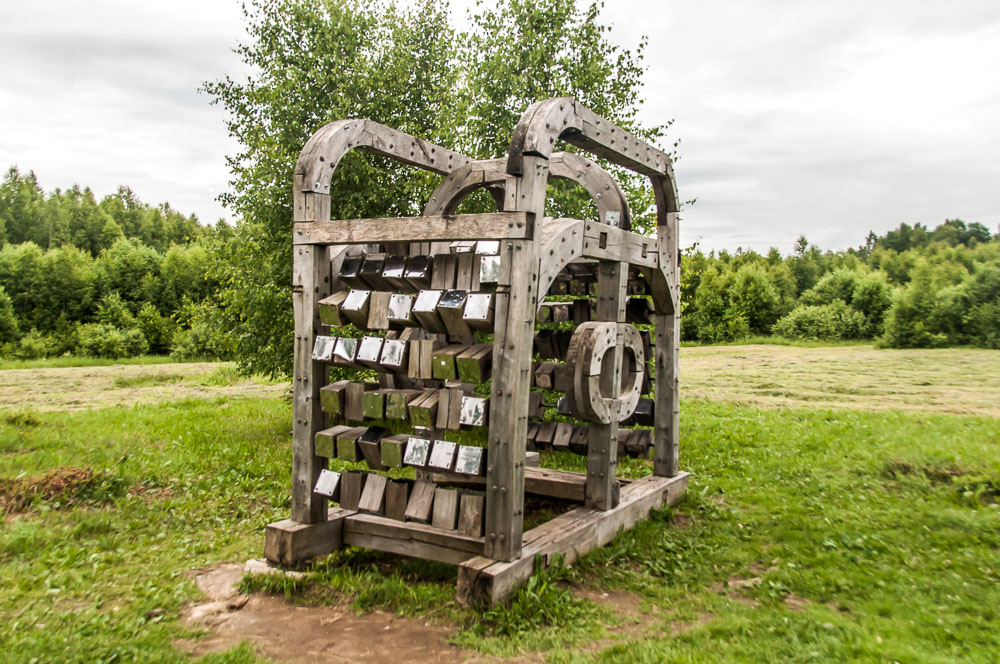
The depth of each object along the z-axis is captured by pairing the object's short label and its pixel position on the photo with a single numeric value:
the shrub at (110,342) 30.66
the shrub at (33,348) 29.02
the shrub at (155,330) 33.91
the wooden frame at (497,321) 4.14
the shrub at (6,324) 30.80
